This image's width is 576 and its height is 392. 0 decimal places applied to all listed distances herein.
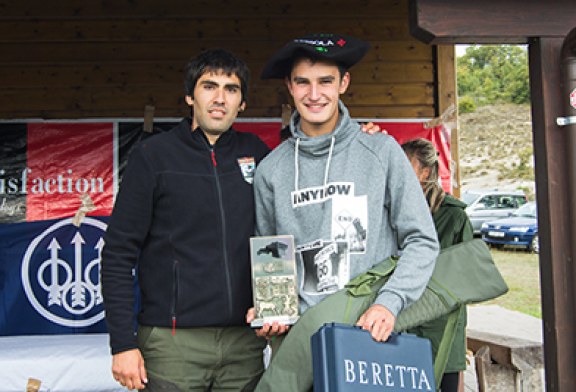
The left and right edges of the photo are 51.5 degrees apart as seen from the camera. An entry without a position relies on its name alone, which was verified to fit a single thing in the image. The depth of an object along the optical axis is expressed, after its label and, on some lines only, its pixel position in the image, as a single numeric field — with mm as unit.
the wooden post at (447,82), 5434
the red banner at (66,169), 5117
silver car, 18078
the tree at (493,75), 50094
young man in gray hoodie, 2027
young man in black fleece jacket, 2176
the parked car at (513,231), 16734
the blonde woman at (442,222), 3199
